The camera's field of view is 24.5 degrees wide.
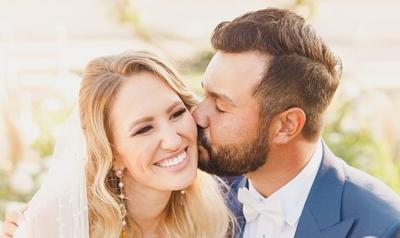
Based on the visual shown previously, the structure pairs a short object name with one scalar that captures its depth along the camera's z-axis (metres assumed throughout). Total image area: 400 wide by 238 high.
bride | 3.64
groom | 3.70
